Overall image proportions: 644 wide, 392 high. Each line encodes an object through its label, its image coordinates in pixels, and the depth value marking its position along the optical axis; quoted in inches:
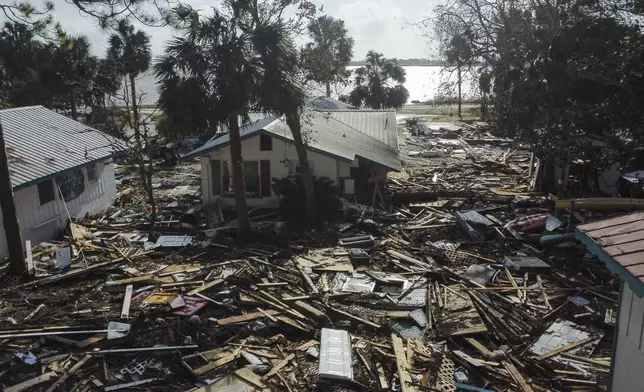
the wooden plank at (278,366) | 377.7
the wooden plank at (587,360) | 391.2
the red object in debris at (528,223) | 699.4
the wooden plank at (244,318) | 459.8
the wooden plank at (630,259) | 202.4
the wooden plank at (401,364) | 361.4
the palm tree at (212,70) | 615.0
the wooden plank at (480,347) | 407.6
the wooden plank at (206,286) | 520.2
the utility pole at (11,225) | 556.4
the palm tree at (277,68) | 637.3
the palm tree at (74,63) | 1549.0
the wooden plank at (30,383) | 362.6
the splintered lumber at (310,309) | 468.2
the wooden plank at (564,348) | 406.0
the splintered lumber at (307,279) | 532.1
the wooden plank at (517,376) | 363.3
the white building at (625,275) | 207.0
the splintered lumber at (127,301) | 476.8
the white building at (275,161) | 834.2
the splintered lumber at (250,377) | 365.6
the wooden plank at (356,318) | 454.9
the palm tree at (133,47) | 1488.7
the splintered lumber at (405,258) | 602.4
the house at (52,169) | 684.7
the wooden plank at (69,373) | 365.3
